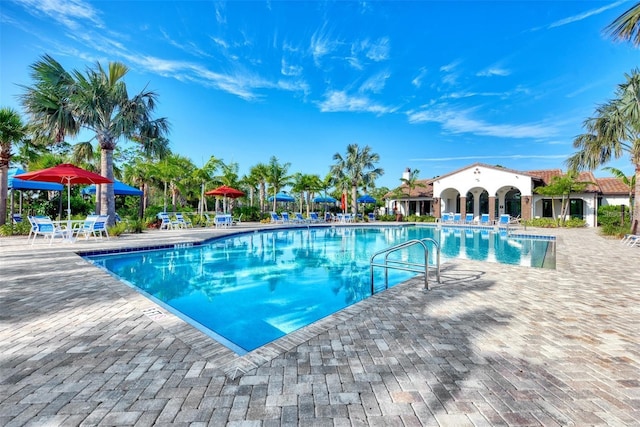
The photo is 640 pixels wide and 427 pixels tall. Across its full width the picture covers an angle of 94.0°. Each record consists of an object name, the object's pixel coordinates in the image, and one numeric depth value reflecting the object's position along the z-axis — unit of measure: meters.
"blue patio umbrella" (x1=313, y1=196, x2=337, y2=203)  32.40
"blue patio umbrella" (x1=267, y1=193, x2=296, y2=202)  30.70
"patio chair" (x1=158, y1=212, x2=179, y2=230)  17.71
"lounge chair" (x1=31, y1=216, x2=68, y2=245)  10.52
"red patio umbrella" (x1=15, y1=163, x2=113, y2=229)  10.06
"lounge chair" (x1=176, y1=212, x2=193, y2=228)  18.20
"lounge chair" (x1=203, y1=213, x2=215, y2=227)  21.43
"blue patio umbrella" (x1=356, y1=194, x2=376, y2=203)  31.38
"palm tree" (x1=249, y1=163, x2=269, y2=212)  30.41
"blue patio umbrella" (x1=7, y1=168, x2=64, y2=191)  14.07
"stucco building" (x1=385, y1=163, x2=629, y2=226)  24.58
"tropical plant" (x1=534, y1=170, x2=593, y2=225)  21.50
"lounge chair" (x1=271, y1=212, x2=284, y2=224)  24.62
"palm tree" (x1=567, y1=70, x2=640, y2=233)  12.26
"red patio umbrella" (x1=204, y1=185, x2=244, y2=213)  19.80
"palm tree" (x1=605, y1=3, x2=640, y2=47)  7.02
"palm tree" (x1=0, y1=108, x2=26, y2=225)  12.27
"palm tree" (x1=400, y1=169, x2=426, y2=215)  29.48
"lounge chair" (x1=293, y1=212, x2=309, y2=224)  25.75
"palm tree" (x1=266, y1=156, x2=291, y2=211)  29.88
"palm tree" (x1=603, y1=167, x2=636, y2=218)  18.76
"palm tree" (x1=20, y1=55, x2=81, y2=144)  12.31
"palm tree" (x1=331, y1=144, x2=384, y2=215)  29.14
